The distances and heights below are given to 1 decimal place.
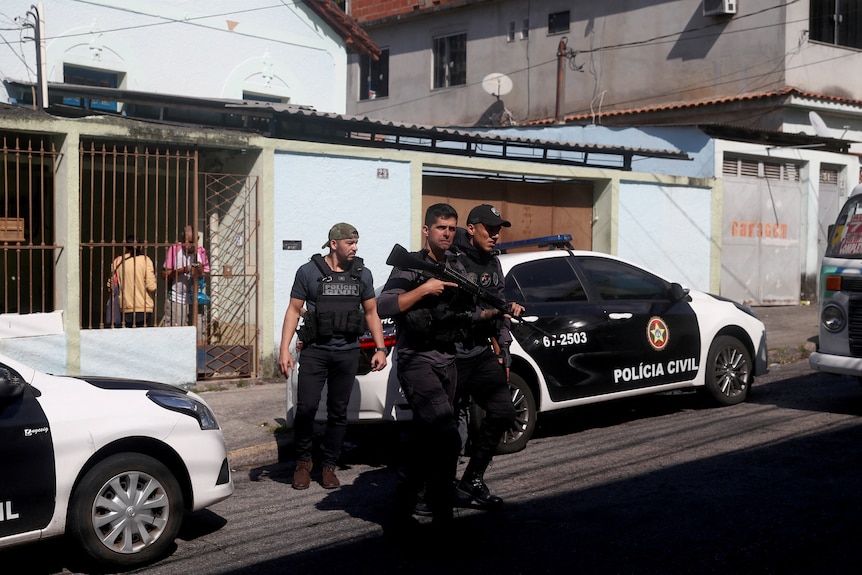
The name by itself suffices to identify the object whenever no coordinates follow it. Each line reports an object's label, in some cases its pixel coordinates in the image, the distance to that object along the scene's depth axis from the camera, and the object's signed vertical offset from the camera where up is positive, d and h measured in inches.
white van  337.7 -17.4
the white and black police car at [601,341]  302.2 -30.6
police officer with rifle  212.5 -22.8
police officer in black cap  227.9 -26.1
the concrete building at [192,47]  523.5 +116.9
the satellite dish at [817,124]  791.1 +104.4
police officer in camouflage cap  265.1 -22.9
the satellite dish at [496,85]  834.2 +140.9
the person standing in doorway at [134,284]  404.2 -16.1
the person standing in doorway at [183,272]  418.9 -11.4
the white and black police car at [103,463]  189.2 -44.9
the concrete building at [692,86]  718.5 +147.2
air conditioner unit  789.2 +198.2
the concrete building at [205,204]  388.2 +19.1
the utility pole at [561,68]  858.6 +164.4
